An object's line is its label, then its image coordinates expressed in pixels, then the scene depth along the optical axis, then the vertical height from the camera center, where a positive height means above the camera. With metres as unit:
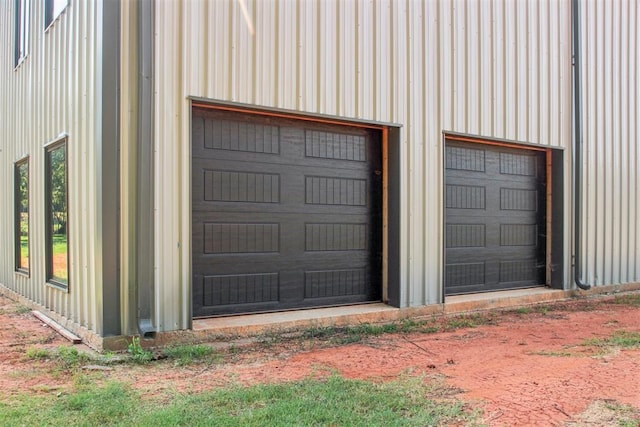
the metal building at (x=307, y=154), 5.58 +0.74
